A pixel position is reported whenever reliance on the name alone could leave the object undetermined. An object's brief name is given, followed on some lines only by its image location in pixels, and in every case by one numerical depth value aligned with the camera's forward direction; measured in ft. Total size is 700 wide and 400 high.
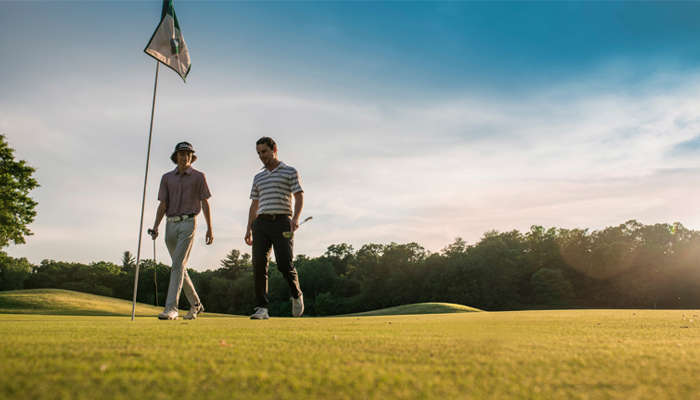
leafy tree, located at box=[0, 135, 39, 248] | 87.81
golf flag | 27.17
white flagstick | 22.85
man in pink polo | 20.53
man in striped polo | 21.17
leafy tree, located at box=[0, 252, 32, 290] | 212.43
